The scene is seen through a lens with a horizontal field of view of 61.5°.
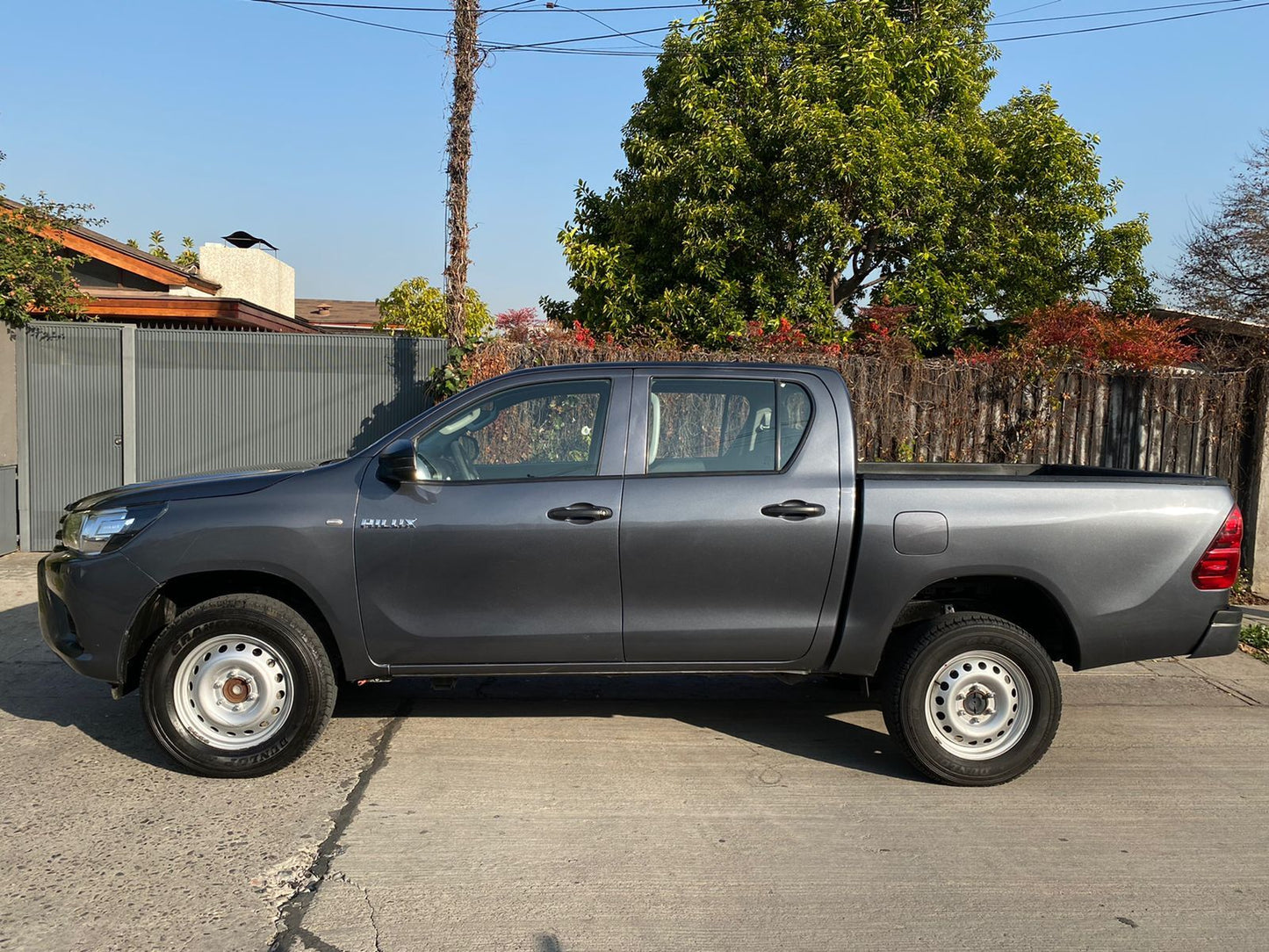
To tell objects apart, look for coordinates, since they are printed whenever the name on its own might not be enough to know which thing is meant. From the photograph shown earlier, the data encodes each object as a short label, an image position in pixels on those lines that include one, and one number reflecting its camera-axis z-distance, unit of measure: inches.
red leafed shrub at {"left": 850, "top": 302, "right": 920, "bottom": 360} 393.7
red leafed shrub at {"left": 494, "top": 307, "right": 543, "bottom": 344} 419.2
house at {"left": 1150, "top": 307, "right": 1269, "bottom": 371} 381.7
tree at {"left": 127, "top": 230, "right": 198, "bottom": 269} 1290.5
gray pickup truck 195.5
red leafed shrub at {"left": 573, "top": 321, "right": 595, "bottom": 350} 411.5
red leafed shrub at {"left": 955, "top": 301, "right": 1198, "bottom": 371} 392.2
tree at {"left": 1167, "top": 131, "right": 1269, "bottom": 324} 598.9
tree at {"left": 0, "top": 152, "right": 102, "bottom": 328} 412.8
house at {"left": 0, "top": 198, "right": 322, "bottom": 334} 595.2
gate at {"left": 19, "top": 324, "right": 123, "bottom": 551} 428.8
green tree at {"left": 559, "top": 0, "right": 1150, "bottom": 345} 566.3
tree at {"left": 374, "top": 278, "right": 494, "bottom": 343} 1026.1
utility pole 440.8
